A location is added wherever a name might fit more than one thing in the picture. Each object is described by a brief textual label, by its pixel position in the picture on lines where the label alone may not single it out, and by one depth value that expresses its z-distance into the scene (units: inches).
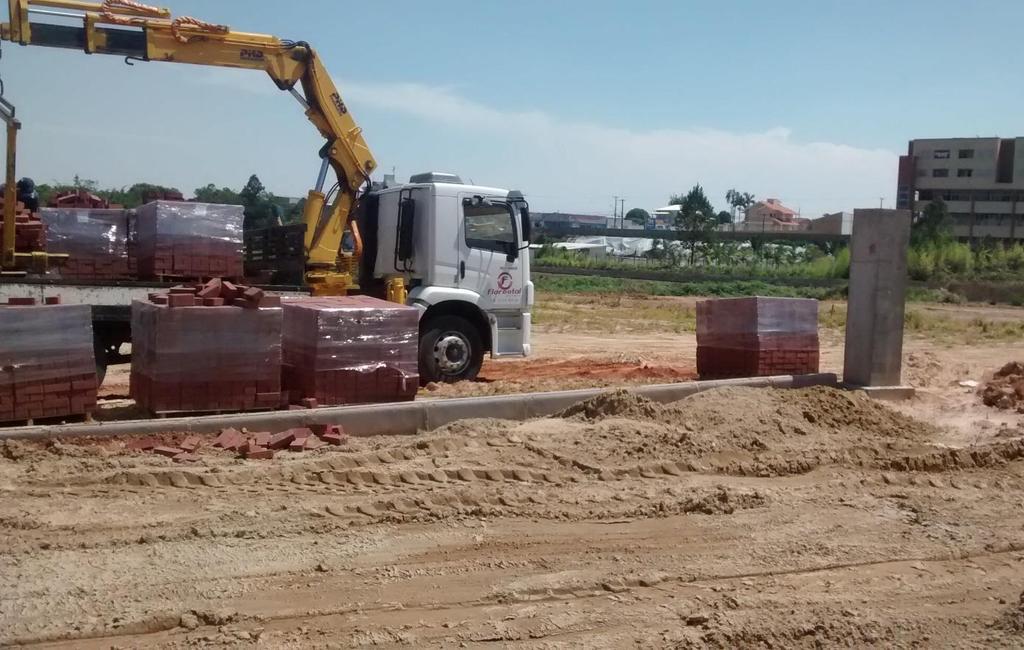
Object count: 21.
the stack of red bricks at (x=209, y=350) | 325.4
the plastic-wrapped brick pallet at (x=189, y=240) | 423.2
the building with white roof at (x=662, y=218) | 4183.1
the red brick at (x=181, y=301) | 326.0
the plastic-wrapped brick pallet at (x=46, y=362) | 299.6
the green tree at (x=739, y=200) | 4202.8
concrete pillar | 426.9
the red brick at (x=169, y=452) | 288.0
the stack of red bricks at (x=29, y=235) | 404.8
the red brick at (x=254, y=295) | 335.0
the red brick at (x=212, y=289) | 338.0
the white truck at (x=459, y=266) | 474.6
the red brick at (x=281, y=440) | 302.8
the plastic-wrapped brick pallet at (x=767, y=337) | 461.4
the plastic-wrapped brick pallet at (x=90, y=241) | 422.6
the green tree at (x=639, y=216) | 5009.8
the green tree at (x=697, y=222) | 2155.5
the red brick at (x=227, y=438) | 298.4
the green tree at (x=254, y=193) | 1275.8
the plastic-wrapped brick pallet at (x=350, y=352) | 356.8
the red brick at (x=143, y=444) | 294.2
